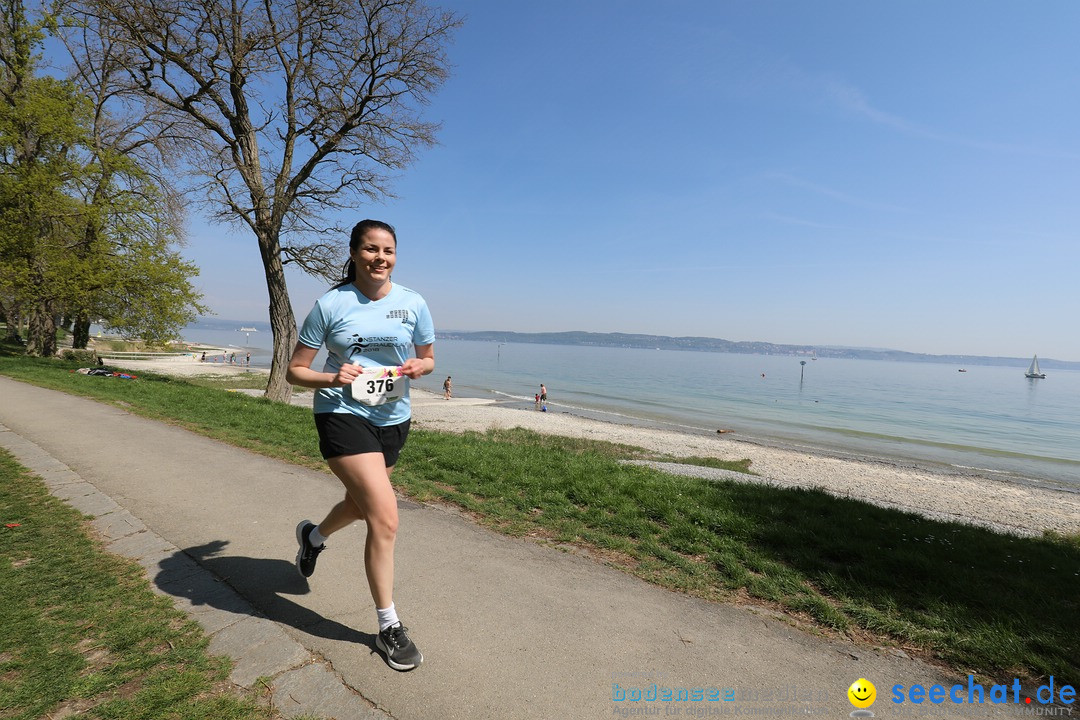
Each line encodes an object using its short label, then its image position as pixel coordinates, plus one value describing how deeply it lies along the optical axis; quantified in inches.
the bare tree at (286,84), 491.2
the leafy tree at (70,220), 649.0
